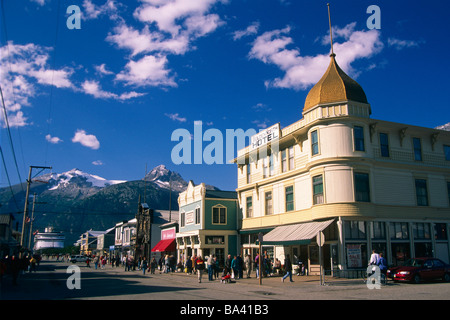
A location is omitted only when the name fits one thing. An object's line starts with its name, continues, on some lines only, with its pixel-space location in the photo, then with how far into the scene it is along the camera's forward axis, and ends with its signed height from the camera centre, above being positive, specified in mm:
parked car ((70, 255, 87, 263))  86912 -2947
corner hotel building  26953 +4305
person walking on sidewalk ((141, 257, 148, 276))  39000 -1926
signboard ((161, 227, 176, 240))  51912 +1493
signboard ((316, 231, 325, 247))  21453 +283
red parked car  22516 -1489
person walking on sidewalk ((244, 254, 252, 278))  39022 -1589
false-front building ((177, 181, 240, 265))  41219 +2284
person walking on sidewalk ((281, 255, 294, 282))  24516 -1445
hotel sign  34991 +9696
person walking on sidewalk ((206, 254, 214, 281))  27672 -1483
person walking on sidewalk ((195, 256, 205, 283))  26469 -1457
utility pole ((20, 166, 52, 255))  44781 +4463
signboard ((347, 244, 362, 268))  26392 -757
